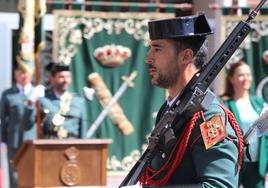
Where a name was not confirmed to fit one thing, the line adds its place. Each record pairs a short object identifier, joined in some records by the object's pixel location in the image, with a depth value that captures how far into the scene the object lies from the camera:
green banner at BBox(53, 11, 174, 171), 15.53
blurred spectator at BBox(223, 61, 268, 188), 10.83
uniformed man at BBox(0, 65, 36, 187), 14.19
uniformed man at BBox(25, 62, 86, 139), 13.29
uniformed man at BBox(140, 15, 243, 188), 4.68
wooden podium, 11.63
